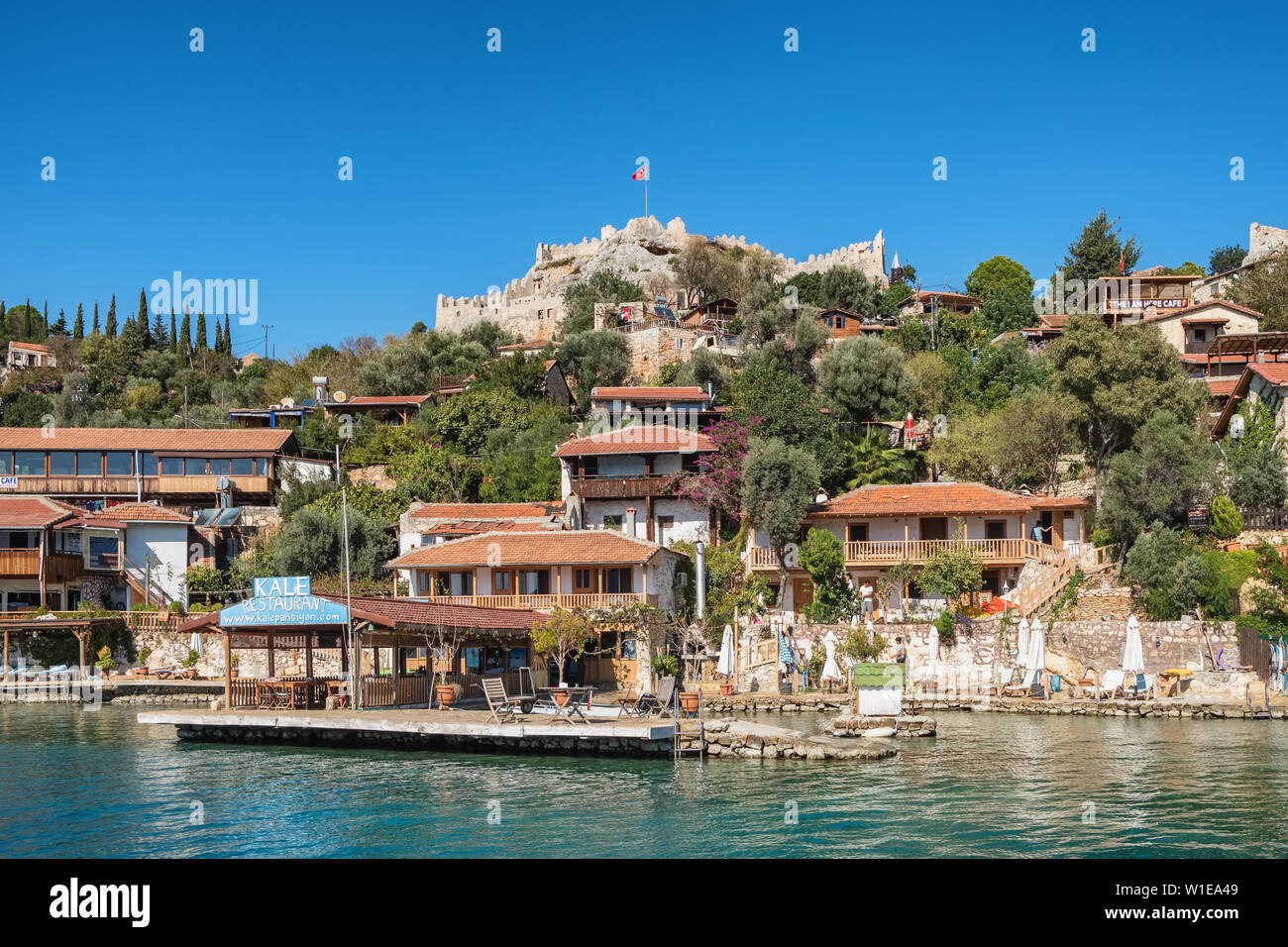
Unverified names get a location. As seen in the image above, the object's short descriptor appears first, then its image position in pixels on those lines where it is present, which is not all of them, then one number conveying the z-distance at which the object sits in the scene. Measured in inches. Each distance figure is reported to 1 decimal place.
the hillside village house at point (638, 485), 1662.2
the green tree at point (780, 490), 1483.8
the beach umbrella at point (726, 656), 1301.7
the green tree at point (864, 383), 1998.0
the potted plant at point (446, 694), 1096.8
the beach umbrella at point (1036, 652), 1221.1
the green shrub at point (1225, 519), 1393.9
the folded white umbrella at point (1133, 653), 1169.4
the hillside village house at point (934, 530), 1481.3
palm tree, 1734.7
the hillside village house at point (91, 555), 1649.9
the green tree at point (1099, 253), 2807.6
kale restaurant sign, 1016.9
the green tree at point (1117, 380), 1556.3
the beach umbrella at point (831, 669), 1322.6
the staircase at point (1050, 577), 1368.1
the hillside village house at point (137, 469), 1991.9
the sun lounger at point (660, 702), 1009.5
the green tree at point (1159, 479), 1407.5
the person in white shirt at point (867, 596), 1441.9
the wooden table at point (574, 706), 987.3
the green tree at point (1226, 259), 3326.8
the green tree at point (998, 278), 3125.0
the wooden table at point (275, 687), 1106.1
